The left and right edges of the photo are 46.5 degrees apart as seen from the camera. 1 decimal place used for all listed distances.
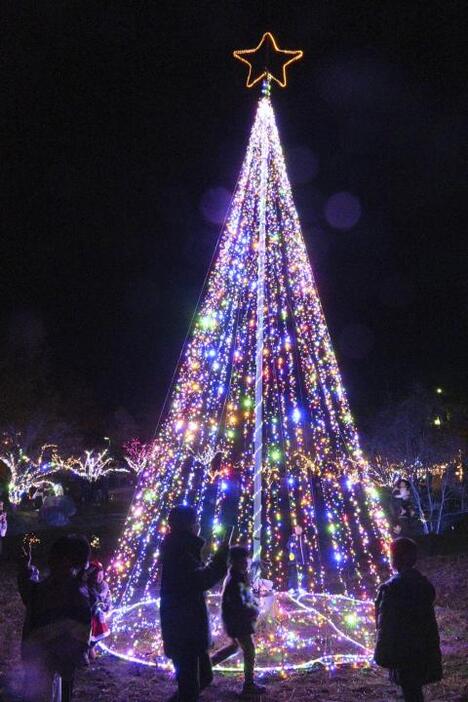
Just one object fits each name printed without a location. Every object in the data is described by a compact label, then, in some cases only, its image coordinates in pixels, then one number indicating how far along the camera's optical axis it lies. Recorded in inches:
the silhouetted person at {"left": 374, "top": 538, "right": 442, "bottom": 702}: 152.5
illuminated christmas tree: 346.9
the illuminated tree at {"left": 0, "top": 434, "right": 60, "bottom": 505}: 976.3
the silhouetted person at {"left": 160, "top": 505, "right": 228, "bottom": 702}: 152.7
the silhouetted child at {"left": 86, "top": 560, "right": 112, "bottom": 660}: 246.7
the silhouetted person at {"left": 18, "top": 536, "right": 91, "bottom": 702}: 141.3
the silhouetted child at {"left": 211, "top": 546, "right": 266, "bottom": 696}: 206.8
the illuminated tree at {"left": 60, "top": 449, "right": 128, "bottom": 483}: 1314.0
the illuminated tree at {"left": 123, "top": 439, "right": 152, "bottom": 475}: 1623.8
